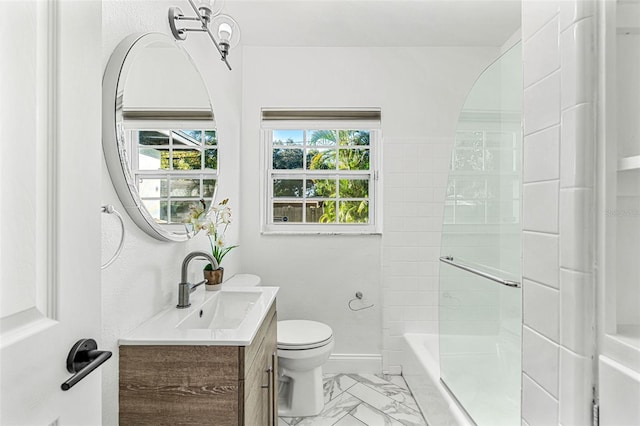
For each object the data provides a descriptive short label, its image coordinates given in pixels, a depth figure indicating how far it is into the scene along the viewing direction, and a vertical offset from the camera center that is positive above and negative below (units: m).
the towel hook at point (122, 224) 0.99 -0.06
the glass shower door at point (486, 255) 1.50 -0.20
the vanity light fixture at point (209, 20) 1.48 +0.86
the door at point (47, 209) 0.50 +0.01
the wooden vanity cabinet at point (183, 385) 1.10 -0.55
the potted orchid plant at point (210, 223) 1.71 -0.05
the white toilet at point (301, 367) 2.03 -0.91
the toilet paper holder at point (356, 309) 2.72 -0.73
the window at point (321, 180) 2.84 +0.27
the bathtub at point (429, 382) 1.73 -0.98
